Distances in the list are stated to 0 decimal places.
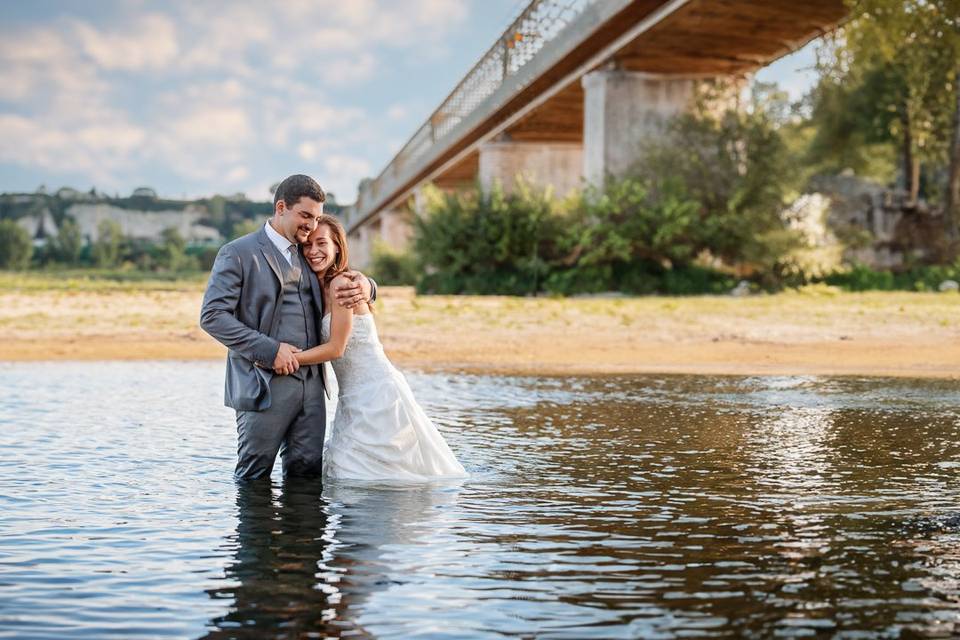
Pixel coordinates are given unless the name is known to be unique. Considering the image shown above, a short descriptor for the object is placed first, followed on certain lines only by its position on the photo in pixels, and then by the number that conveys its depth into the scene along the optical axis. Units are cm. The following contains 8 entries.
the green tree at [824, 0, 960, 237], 2312
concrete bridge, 2639
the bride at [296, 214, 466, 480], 700
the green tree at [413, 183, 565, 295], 3016
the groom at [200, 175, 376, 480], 643
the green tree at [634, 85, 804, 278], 2750
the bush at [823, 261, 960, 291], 2752
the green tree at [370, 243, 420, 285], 4556
